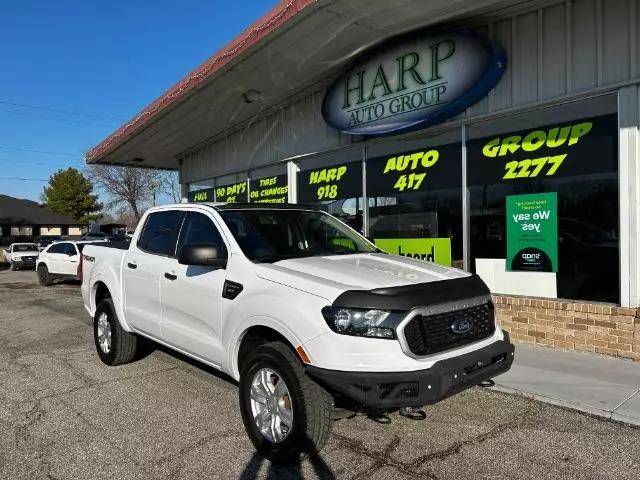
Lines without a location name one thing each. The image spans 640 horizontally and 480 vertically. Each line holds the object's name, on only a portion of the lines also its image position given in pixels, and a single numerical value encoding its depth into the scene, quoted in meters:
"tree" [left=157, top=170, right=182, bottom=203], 58.94
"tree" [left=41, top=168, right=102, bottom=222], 59.75
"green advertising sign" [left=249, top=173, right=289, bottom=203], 11.38
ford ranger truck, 3.22
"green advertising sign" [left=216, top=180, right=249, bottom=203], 12.86
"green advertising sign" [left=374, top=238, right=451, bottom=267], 7.92
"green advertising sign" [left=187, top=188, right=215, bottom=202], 14.39
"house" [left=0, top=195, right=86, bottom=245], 51.19
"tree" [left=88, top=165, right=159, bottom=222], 63.97
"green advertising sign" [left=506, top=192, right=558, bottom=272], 6.64
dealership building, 6.08
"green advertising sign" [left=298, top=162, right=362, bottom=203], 9.52
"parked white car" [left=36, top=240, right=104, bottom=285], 16.80
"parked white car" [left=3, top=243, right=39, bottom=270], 24.95
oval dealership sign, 7.09
